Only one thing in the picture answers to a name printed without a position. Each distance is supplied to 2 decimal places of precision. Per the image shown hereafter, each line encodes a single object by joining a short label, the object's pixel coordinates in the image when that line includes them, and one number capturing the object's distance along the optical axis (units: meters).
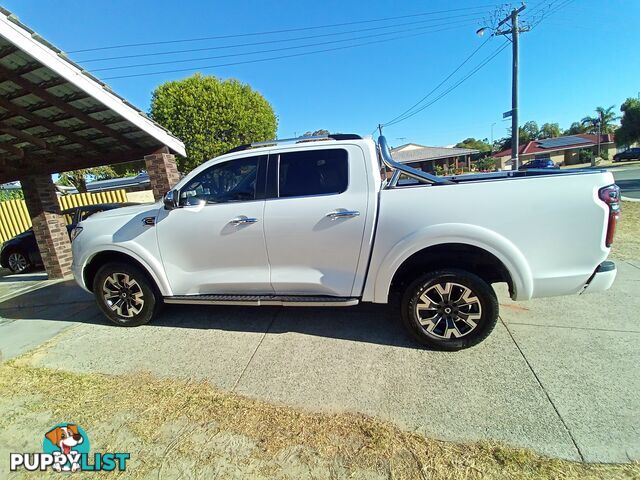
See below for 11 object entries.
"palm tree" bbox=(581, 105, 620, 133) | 52.55
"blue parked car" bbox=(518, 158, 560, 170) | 33.71
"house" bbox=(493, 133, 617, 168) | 48.72
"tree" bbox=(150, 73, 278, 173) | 17.42
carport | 4.05
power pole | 12.83
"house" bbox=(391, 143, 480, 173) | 41.50
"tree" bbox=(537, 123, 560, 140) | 77.81
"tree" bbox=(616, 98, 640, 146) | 35.94
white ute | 2.53
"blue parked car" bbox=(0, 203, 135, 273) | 8.00
